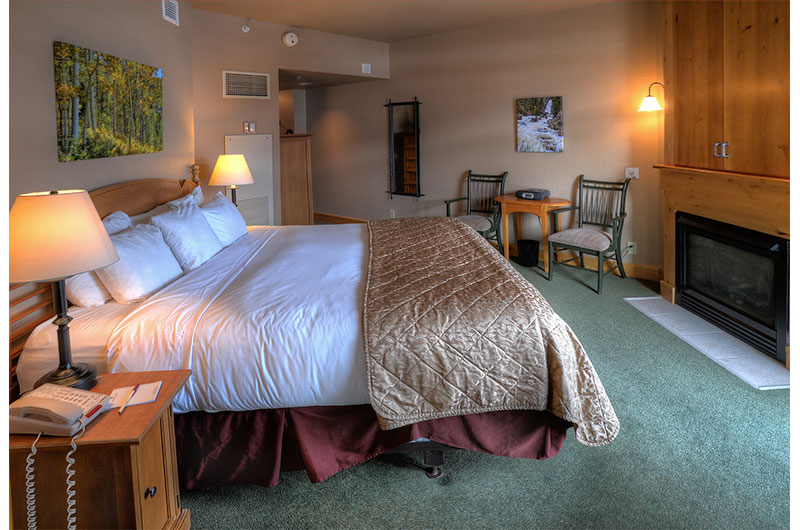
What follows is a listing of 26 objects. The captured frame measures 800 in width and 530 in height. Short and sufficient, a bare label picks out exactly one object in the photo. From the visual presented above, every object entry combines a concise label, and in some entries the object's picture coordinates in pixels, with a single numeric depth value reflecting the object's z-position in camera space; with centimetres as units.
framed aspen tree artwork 280
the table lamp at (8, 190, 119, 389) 170
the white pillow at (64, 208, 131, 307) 235
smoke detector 582
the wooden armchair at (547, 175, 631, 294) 488
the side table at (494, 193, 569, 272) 546
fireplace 325
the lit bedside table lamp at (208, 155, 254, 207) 470
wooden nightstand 154
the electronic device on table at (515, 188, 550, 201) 558
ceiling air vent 419
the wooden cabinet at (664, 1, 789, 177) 309
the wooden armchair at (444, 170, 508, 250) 591
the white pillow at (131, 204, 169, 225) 327
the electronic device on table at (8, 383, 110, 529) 152
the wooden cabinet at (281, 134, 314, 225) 660
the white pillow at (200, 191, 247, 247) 376
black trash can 574
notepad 171
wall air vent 536
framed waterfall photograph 568
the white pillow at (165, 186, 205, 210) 365
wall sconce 475
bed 203
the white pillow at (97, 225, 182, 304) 240
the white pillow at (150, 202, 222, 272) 303
